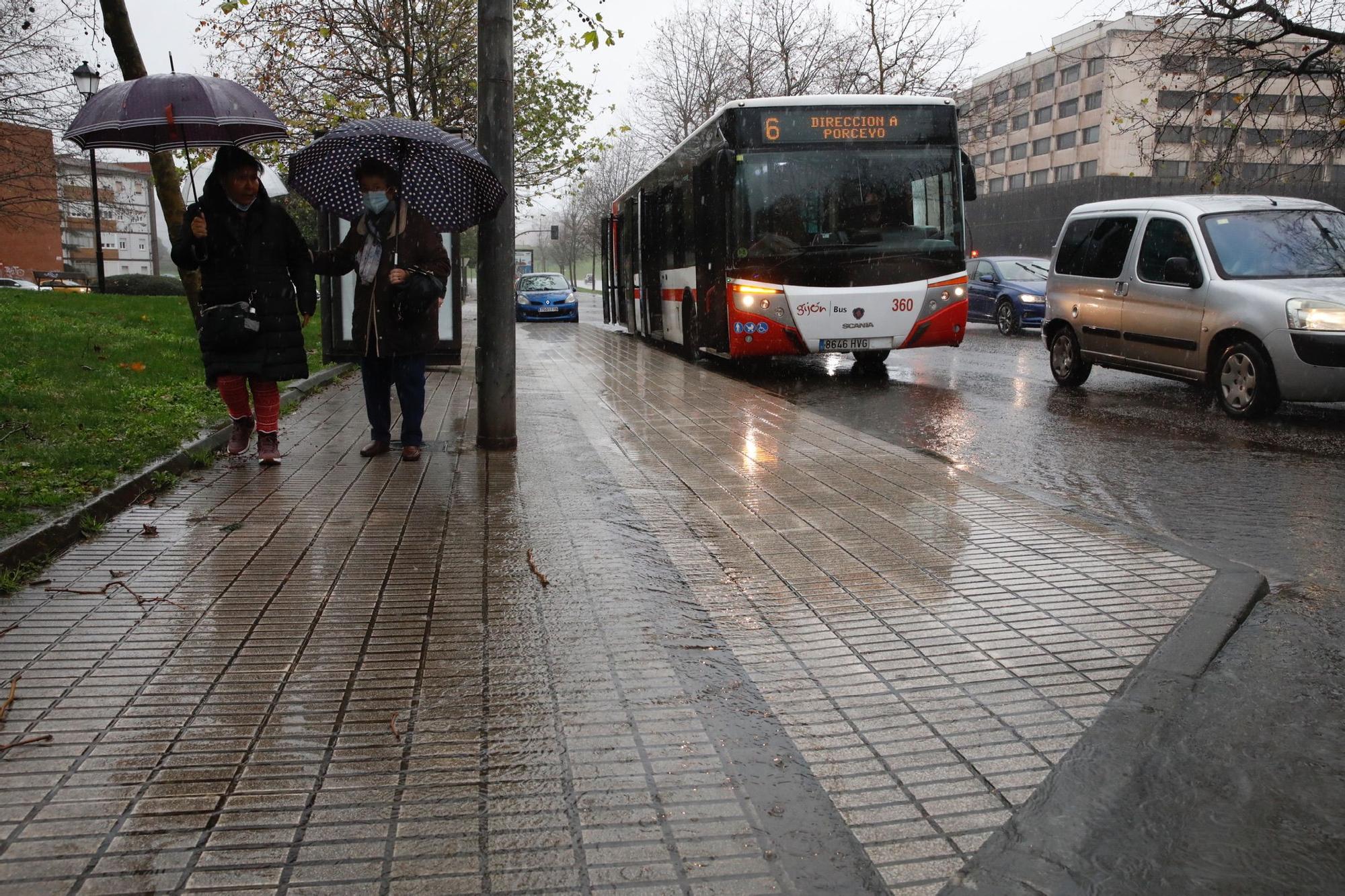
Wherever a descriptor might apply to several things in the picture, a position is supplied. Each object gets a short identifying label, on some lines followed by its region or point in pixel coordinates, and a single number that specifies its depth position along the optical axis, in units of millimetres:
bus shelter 13125
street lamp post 22625
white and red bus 13297
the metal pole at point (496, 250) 7281
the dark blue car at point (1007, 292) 22562
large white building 16375
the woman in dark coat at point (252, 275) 6727
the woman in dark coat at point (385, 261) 7172
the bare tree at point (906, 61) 33969
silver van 9336
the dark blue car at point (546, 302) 33406
